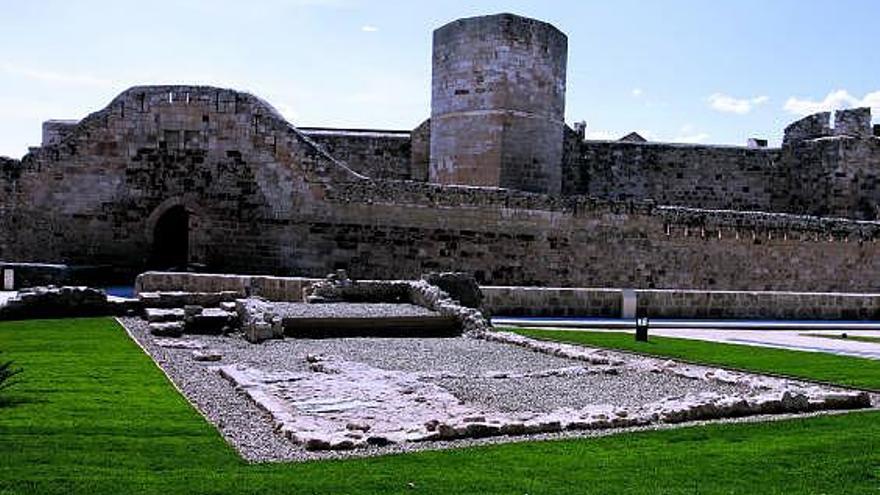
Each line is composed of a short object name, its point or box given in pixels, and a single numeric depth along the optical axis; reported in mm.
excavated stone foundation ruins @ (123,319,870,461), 7773
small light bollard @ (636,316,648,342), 15609
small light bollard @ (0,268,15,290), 21703
